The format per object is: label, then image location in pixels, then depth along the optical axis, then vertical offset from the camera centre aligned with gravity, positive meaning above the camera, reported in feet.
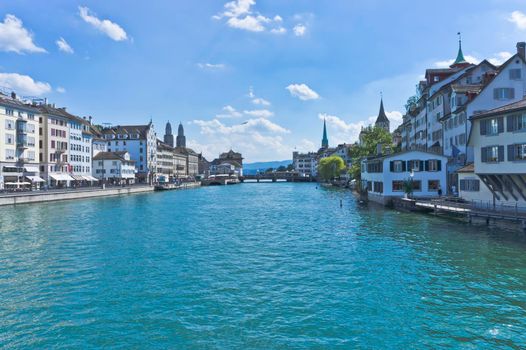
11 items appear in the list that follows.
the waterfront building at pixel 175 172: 644.27 +11.00
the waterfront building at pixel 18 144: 262.26 +25.13
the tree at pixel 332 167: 535.60 +13.51
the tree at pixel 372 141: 307.58 +27.79
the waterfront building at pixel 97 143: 416.67 +39.14
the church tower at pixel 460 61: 275.39 +85.20
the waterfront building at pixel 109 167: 408.05 +12.83
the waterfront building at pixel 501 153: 118.93 +7.16
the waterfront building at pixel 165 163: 566.77 +24.50
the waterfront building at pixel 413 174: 196.85 +1.18
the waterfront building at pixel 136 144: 503.20 +45.14
